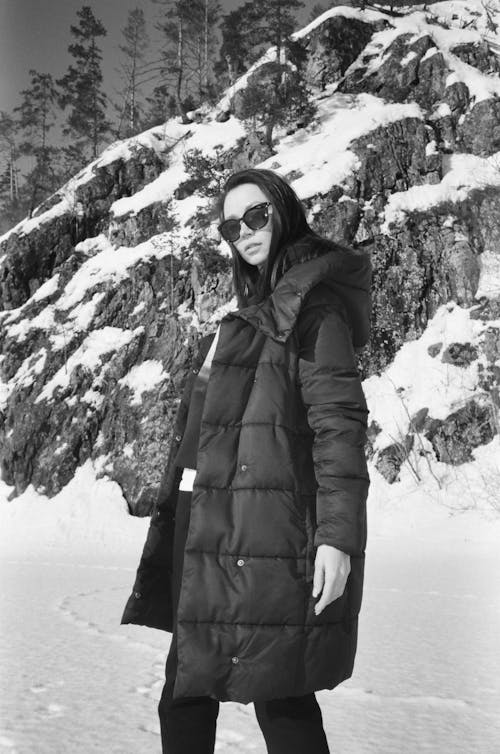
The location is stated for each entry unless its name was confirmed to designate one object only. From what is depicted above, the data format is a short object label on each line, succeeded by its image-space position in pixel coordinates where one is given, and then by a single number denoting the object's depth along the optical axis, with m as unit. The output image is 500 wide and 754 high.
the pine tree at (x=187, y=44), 28.45
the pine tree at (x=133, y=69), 28.48
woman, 1.38
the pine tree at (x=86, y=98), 28.47
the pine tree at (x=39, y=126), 29.39
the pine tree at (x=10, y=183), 32.12
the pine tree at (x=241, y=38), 24.62
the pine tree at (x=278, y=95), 20.42
